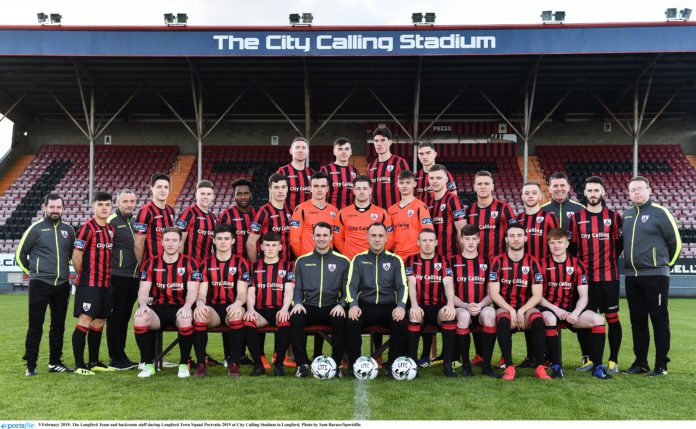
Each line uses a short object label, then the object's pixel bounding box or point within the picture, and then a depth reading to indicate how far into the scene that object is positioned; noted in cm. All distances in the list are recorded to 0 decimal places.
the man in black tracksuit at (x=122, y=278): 559
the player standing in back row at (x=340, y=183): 619
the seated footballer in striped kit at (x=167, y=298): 496
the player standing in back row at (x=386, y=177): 615
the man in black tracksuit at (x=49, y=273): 519
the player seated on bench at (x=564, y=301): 503
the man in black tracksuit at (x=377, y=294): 490
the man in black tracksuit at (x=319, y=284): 500
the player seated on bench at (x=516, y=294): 497
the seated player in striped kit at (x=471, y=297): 501
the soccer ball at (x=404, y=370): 471
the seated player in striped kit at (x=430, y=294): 493
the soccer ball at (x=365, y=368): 469
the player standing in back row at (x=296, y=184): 623
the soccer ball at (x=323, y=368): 475
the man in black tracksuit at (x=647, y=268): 529
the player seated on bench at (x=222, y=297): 499
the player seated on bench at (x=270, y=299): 502
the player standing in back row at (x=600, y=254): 545
